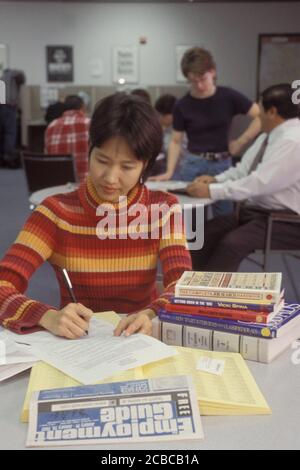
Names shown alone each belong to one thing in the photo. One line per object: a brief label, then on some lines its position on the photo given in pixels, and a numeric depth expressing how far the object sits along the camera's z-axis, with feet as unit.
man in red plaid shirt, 14.24
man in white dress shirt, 9.47
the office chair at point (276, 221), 9.43
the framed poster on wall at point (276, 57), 34.45
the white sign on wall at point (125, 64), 35.04
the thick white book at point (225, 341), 3.72
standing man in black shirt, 12.74
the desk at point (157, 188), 9.61
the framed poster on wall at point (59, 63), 34.96
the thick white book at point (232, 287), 3.78
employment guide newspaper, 2.77
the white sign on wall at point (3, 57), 34.91
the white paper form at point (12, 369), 3.44
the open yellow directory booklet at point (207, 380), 3.07
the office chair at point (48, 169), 12.18
